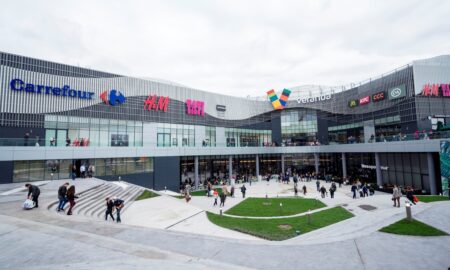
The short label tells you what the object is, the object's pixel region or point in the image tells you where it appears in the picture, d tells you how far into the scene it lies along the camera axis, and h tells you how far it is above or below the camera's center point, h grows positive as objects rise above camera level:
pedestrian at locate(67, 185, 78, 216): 13.00 -2.31
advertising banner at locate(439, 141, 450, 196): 22.98 -1.58
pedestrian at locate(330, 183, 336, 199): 25.86 -4.53
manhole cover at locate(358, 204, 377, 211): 18.31 -4.65
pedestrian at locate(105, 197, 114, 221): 13.73 -3.08
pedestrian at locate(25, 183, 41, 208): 13.66 -2.21
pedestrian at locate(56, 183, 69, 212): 13.44 -2.37
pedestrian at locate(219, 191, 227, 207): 22.56 -4.37
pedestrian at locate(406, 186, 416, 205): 16.56 -3.43
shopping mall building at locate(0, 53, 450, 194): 25.52 +3.76
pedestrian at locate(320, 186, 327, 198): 26.58 -4.75
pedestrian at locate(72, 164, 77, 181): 24.08 -1.94
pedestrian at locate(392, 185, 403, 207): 17.27 -3.44
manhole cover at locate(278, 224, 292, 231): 14.73 -4.89
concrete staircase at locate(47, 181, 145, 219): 15.02 -3.56
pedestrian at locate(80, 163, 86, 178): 25.46 -1.83
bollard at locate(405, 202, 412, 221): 12.18 -3.42
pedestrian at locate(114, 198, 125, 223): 13.82 -3.05
